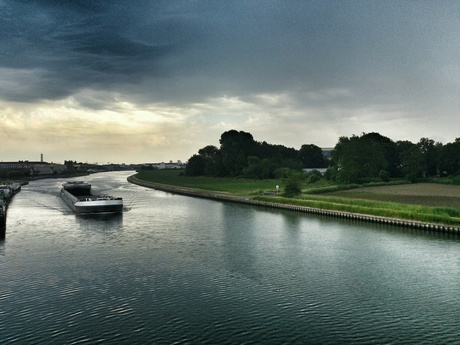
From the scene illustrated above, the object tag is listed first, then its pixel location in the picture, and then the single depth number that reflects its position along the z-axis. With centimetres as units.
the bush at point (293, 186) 8501
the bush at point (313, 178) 13165
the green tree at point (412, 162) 14450
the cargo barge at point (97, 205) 7338
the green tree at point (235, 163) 19075
